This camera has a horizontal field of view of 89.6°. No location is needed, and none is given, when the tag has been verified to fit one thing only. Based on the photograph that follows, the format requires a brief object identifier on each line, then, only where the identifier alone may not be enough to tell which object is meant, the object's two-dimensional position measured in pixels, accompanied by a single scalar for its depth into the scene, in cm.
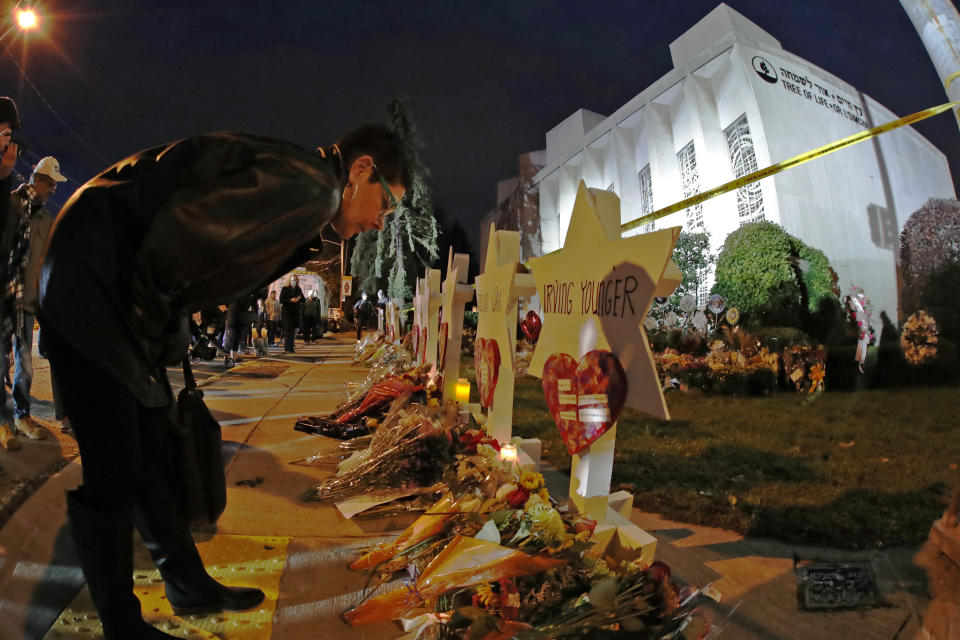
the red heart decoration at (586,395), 187
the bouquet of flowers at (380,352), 704
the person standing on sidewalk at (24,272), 334
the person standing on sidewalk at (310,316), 1797
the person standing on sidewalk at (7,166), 305
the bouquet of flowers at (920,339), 790
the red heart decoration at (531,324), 882
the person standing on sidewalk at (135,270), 121
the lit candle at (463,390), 416
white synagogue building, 952
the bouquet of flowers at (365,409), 420
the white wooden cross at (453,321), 407
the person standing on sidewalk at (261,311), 1147
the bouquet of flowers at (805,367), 788
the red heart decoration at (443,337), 429
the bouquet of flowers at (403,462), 285
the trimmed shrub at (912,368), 796
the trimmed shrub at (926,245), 728
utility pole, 247
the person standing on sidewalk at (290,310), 1250
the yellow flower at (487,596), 147
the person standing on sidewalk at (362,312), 1829
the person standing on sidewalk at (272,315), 1503
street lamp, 753
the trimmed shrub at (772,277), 1224
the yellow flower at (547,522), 172
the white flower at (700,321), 1280
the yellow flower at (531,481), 208
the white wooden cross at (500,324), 298
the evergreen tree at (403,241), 2781
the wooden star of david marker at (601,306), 170
